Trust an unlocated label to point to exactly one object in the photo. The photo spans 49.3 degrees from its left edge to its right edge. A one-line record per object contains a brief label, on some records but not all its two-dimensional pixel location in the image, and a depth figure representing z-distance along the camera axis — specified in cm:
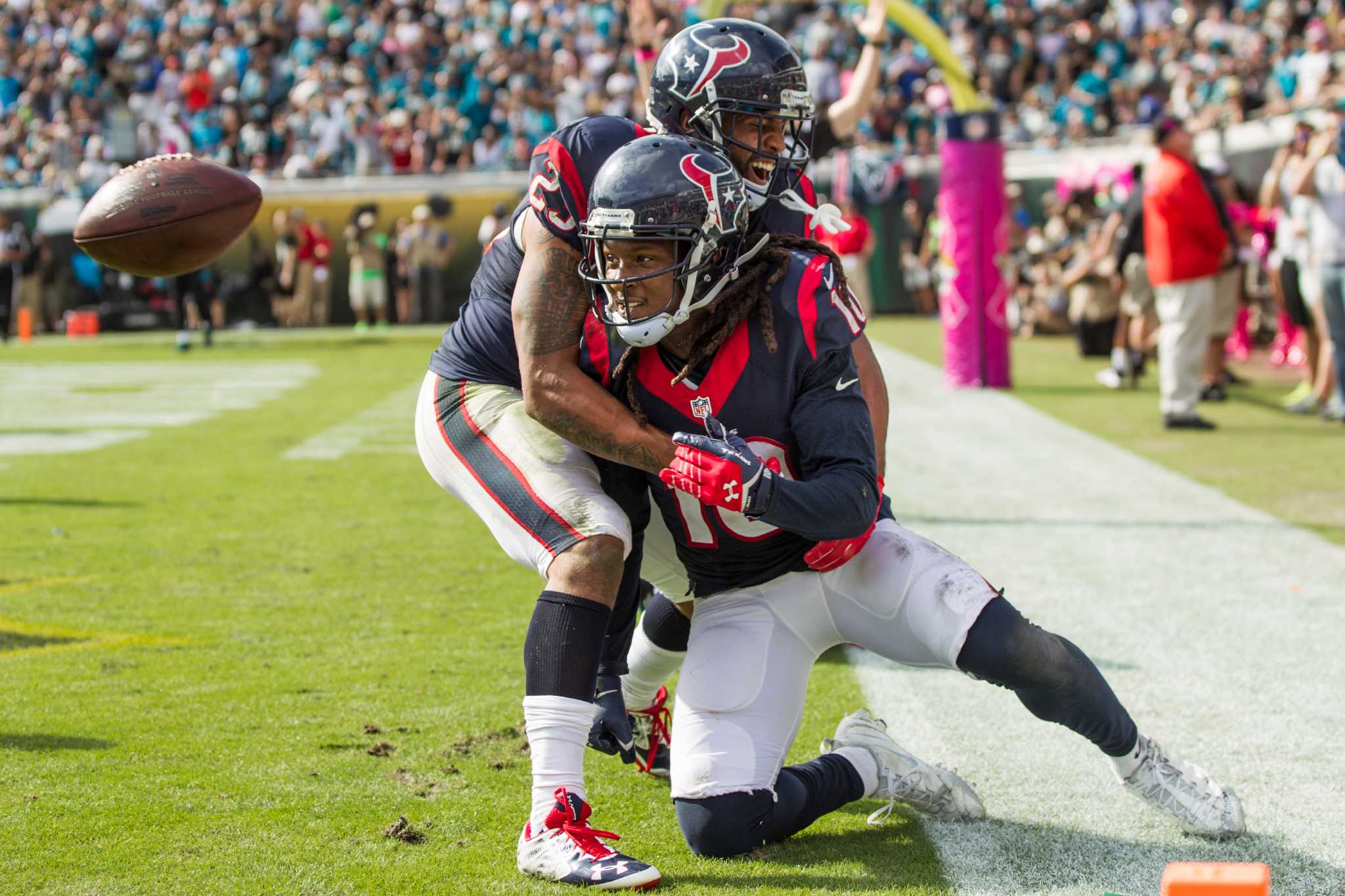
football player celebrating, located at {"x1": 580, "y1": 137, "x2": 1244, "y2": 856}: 276
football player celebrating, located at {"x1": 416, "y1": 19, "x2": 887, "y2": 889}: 278
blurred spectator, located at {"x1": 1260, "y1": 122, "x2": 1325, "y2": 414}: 891
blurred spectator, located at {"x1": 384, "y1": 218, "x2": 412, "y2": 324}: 2103
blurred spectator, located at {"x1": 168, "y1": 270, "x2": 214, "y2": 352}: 1722
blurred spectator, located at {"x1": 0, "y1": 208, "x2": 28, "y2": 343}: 2080
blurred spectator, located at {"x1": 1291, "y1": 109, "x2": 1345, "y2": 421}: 838
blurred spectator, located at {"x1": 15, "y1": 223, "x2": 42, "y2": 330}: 2122
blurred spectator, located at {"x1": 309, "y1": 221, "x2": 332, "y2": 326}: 2098
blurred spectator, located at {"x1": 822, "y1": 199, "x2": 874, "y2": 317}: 1589
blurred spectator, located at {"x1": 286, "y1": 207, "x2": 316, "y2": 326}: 2062
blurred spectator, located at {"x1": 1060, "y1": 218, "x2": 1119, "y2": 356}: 1256
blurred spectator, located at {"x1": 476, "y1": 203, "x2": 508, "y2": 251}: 2002
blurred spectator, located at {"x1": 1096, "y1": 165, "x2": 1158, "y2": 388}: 1059
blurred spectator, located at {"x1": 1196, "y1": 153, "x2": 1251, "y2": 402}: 895
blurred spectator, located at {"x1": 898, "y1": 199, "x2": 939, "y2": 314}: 2061
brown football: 391
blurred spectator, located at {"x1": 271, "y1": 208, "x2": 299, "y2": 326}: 2055
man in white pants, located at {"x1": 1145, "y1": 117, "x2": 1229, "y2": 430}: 879
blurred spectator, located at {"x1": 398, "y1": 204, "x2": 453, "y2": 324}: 2098
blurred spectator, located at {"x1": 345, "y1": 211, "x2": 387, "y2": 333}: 1988
